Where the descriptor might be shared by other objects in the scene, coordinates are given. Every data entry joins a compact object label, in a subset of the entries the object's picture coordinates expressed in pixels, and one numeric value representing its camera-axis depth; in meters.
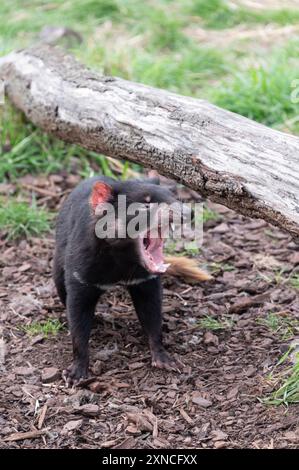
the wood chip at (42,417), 3.44
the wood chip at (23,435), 3.32
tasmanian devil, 3.61
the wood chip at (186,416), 3.49
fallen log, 3.39
